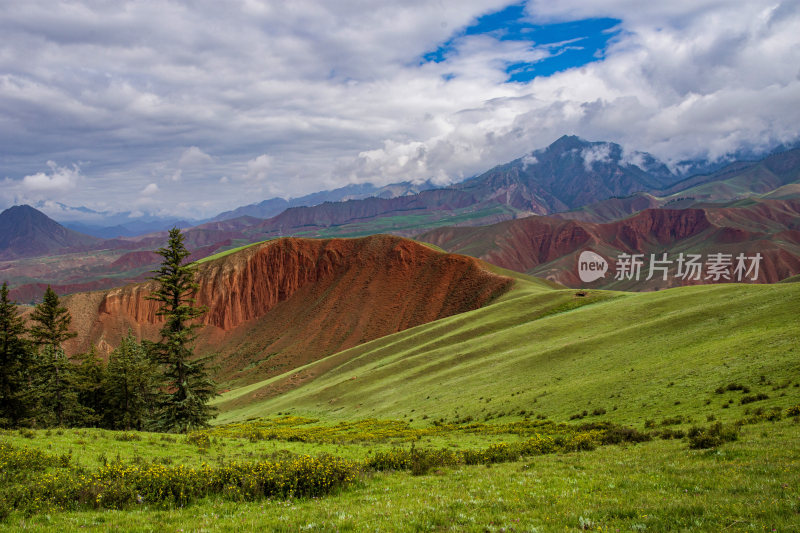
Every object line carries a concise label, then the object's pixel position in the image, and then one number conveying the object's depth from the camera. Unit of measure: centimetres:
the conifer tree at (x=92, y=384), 5181
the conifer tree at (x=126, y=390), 5050
